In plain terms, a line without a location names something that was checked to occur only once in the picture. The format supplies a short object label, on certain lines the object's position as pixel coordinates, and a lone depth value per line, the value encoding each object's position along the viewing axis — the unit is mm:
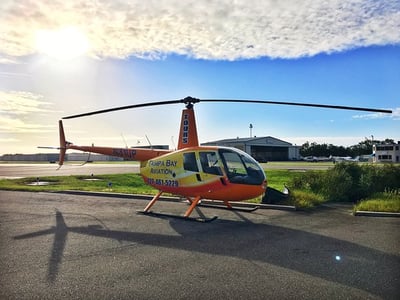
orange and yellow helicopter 9805
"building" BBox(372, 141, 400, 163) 63312
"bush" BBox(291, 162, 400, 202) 13656
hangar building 71688
